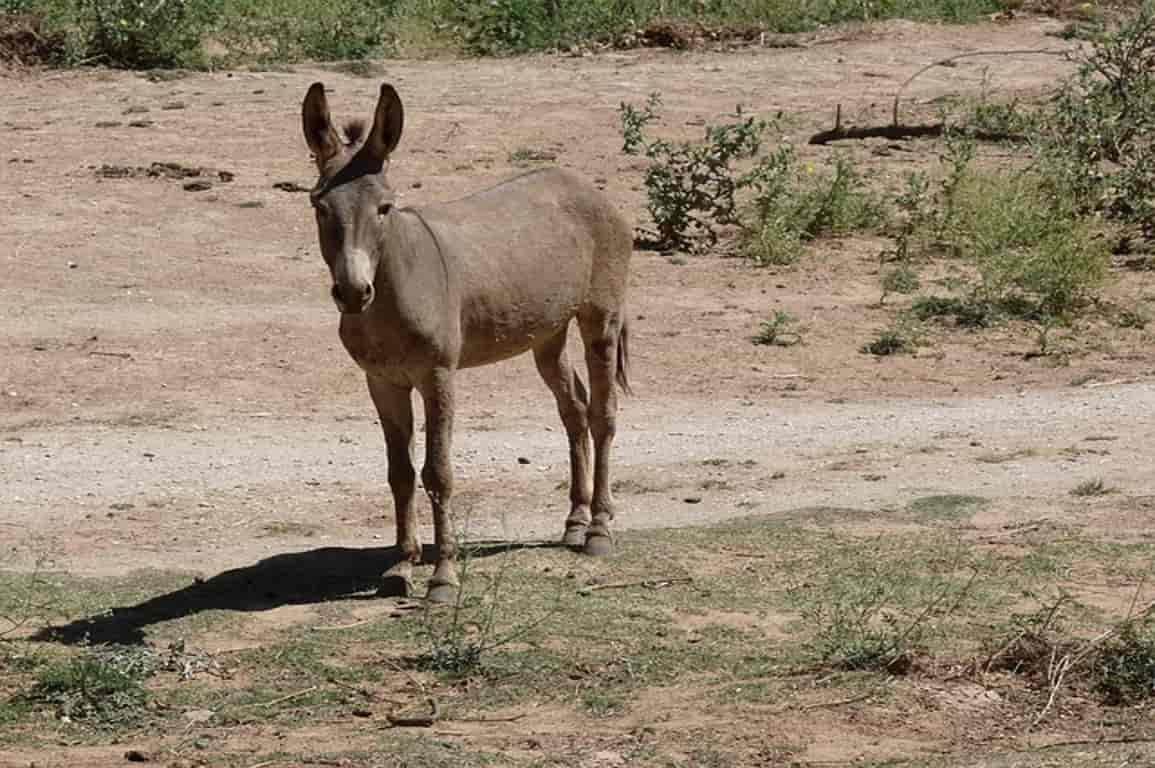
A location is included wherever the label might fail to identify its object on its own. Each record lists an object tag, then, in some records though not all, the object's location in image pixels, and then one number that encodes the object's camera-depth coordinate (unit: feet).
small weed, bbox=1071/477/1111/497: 33.86
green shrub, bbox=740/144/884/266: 50.96
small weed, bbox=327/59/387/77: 65.16
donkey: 26.25
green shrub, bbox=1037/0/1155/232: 53.01
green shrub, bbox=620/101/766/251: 51.24
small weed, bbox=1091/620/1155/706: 24.14
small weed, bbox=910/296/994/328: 46.55
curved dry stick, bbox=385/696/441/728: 22.99
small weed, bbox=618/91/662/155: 51.24
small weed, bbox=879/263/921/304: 48.70
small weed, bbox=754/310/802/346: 44.93
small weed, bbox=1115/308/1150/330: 46.65
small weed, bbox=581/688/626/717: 23.63
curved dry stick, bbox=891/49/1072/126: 61.16
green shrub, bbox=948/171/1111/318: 47.21
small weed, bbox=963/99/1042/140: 61.21
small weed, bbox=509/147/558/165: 56.59
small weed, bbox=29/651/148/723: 23.26
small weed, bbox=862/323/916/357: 44.55
